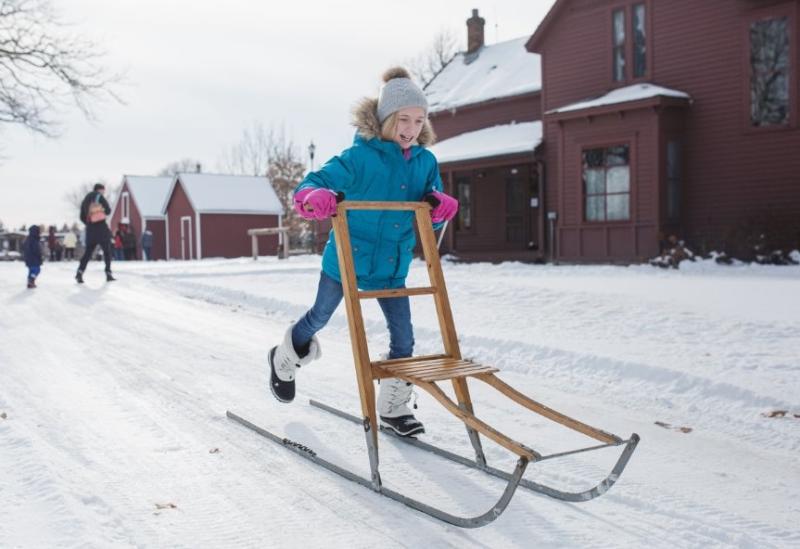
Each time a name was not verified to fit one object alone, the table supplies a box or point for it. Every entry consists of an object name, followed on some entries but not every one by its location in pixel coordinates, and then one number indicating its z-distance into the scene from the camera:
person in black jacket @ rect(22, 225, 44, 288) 12.62
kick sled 2.68
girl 3.61
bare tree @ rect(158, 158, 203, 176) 90.25
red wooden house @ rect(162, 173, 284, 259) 39.44
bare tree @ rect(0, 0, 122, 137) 22.39
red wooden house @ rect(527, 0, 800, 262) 15.16
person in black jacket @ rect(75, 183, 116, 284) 12.60
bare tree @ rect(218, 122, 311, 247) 49.34
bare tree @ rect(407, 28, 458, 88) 51.03
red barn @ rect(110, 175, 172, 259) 44.41
